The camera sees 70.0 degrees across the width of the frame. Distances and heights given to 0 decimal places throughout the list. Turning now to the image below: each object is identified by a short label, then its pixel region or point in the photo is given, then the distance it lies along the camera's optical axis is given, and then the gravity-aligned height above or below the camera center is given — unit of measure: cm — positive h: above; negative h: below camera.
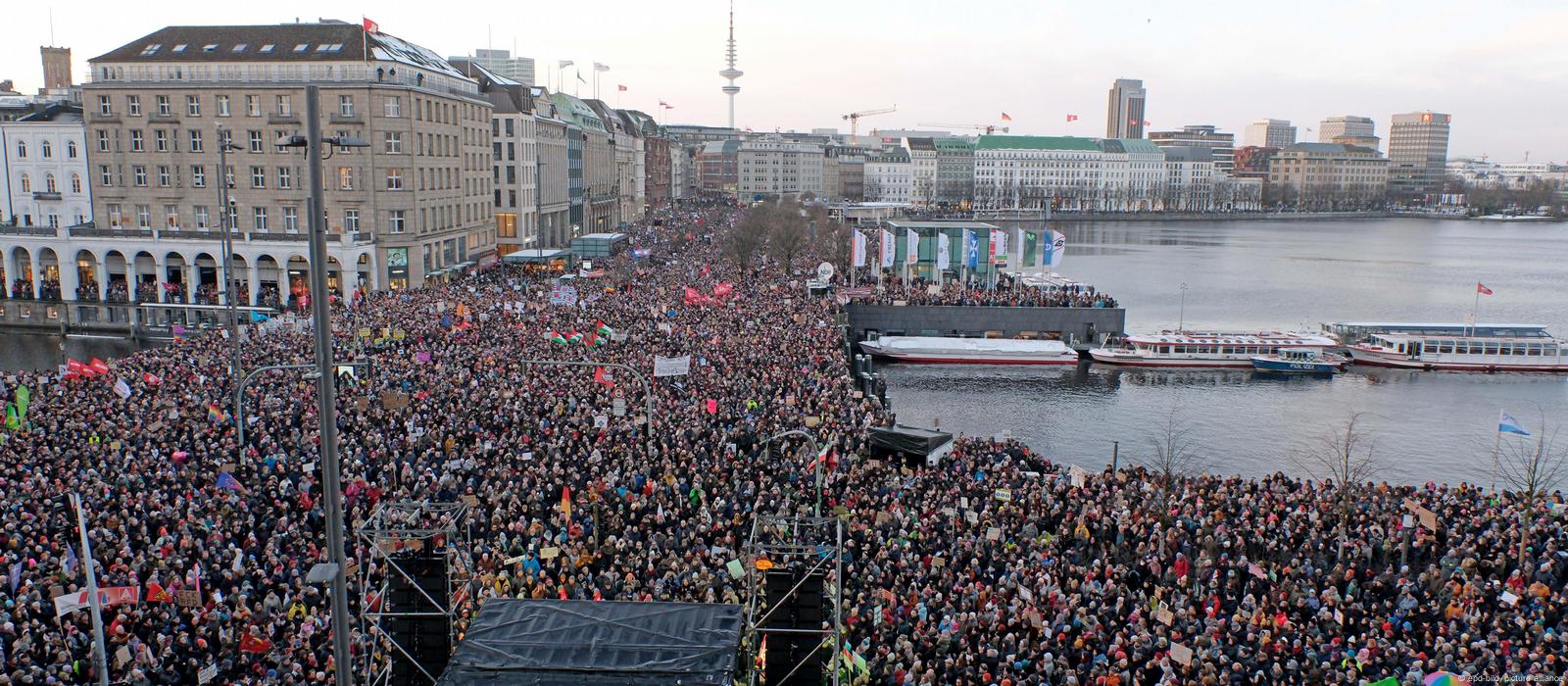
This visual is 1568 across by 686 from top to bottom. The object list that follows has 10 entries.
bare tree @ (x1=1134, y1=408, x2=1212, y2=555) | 4006 -1021
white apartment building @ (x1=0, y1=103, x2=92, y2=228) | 7156 +18
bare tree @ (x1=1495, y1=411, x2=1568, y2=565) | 3784 -1012
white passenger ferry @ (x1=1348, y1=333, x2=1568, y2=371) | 6134 -923
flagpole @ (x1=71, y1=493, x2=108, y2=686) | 1549 -625
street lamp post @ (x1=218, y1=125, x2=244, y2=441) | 2872 -218
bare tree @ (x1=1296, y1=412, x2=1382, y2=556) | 3875 -1025
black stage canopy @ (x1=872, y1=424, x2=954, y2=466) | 3281 -774
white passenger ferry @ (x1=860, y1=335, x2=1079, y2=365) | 6131 -939
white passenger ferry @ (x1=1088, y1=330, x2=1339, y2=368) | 6128 -914
